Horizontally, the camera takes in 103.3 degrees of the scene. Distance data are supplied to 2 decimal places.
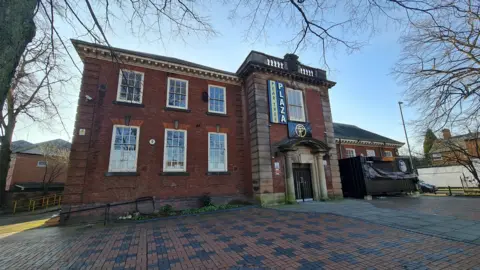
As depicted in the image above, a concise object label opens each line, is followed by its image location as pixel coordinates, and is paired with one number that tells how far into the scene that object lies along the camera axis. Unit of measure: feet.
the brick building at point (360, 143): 66.64
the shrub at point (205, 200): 33.90
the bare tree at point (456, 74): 24.01
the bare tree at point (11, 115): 43.80
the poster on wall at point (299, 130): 40.69
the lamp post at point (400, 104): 77.46
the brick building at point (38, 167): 74.51
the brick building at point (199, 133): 30.91
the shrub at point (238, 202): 36.42
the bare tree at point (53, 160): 75.79
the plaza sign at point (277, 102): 39.75
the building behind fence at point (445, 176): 77.41
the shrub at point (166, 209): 30.82
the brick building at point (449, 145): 46.32
